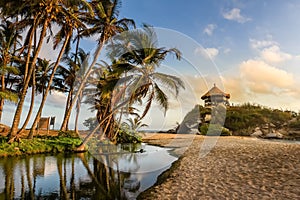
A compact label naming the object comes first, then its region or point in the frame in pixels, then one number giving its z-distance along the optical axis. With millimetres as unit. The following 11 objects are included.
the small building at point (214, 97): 33875
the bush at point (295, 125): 27362
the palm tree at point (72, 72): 22906
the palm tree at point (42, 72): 24688
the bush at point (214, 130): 27656
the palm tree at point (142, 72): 13359
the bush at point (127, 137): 26219
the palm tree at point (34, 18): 14289
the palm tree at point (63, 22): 14984
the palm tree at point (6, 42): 20766
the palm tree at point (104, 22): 16944
